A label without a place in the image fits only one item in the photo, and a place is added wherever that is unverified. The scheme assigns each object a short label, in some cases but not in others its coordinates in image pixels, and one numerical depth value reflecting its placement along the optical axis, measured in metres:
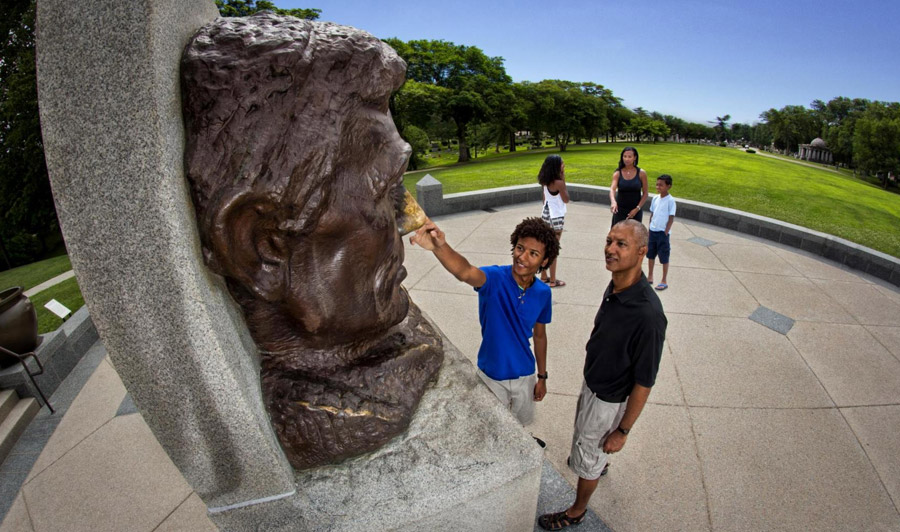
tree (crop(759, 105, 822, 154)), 66.50
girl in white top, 5.45
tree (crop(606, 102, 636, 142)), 41.66
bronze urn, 4.17
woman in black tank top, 5.82
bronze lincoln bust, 1.62
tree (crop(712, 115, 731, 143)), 107.75
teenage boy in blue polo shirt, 2.62
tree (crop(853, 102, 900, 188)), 36.56
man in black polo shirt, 2.23
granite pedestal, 1.39
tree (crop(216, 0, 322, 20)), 20.61
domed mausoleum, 59.45
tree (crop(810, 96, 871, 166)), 48.69
